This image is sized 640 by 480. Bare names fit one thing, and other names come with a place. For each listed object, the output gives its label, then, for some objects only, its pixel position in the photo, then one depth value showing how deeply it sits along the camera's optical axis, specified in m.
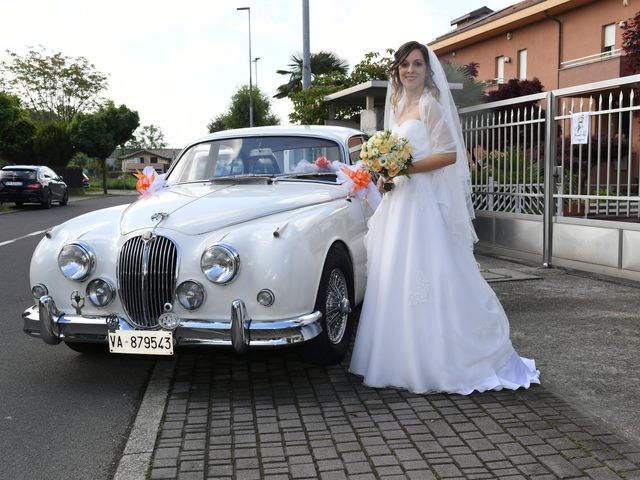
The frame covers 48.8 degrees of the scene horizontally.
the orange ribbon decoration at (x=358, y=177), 5.56
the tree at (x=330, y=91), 17.97
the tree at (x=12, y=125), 26.02
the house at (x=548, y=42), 23.81
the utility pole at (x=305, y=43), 18.87
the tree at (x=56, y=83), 60.25
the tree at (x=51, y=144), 41.91
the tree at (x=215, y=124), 92.31
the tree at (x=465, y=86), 18.66
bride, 4.41
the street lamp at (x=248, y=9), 45.86
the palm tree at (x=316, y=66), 54.47
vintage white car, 4.15
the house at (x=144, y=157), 119.03
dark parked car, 24.20
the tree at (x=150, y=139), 138.98
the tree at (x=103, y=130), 43.31
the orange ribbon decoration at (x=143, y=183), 5.93
